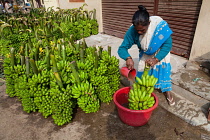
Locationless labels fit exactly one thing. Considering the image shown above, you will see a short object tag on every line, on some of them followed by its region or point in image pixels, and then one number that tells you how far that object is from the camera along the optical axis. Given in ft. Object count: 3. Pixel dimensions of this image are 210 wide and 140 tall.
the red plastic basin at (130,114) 7.48
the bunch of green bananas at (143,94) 7.32
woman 7.10
